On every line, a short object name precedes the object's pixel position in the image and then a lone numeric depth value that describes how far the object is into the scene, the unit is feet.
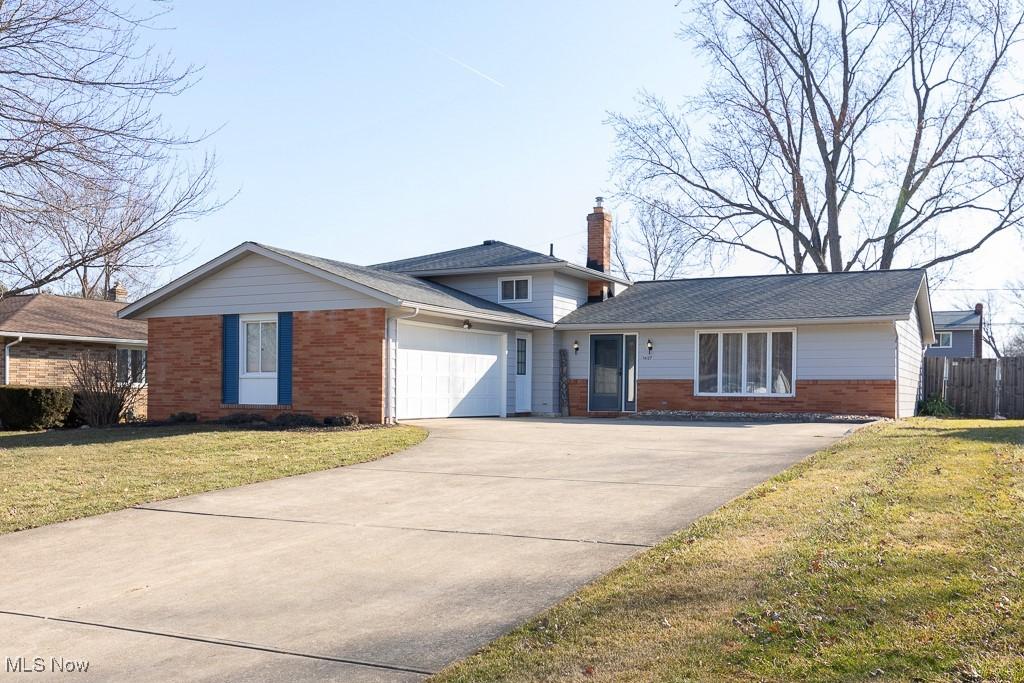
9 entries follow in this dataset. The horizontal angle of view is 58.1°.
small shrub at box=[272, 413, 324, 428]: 58.23
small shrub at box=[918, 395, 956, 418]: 83.66
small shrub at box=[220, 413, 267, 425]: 59.70
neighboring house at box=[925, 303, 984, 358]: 150.41
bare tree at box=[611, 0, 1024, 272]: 110.01
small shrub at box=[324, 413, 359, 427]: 58.08
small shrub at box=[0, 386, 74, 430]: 65.10
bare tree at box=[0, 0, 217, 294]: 38.27
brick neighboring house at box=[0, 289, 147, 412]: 79.46
